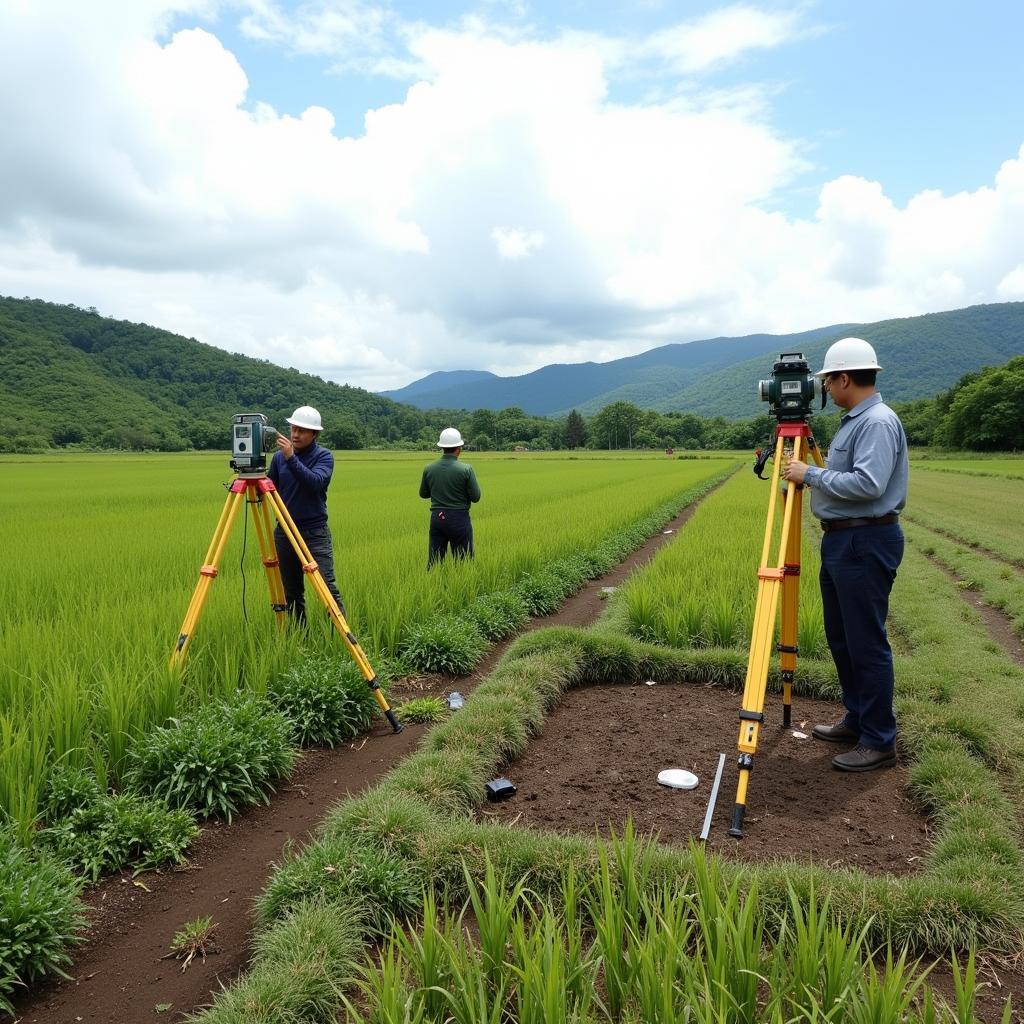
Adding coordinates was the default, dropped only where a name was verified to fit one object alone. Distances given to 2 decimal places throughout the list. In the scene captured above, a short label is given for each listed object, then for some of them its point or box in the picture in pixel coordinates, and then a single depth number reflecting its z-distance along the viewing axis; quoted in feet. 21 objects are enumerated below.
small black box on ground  12.69
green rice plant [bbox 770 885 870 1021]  6.28
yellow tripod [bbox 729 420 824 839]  11.07
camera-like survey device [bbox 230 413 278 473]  15.53
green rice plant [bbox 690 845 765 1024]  6.30
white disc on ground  12.88
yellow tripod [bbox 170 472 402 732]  15.05
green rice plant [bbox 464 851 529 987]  6.97
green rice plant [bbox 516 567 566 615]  28.17
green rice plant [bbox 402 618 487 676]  20.44
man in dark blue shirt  18.83
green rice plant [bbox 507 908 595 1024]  5.89
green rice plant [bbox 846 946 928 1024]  5.75
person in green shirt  25.98
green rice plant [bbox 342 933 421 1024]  6.09
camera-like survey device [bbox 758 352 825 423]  13.19
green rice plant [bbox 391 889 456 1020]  6.74
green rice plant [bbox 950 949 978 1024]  5.74
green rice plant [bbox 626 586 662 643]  21.88
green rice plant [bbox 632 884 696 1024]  6.09
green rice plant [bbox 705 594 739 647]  21.20
